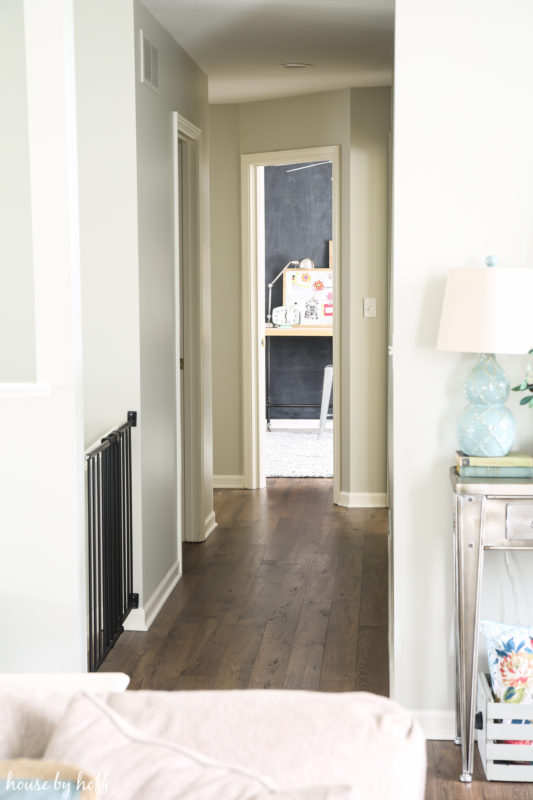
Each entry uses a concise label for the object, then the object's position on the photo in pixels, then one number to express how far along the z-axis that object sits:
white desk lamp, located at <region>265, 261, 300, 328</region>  8.80
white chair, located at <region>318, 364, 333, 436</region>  8.21
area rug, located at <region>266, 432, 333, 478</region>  6.93
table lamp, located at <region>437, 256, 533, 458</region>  2.41
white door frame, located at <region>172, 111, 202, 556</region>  4.79
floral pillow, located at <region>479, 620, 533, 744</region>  2.54
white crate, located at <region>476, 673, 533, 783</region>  2.49
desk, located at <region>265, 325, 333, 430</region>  8.43
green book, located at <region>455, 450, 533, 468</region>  2.53
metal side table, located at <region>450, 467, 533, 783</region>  2.45
